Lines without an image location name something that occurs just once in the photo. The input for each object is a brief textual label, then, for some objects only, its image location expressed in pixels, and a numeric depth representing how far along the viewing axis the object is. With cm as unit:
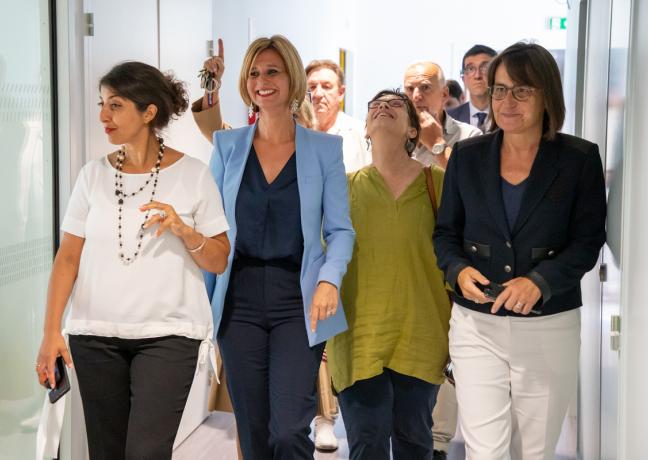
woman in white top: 263
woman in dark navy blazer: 270
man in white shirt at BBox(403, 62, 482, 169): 424
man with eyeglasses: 532
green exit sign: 1071
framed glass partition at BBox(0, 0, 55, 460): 306
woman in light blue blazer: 295
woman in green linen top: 314
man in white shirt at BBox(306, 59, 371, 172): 470
